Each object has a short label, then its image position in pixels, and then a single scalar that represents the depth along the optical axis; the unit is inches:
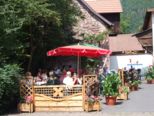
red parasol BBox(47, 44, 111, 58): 903.1
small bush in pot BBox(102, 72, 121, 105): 770.2
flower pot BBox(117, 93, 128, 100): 850.1
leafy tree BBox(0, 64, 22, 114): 706.2
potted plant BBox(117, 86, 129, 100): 844.6
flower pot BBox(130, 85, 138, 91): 1053.2
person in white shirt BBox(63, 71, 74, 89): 781.0
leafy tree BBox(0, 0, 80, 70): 780.6
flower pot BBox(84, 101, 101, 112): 711.1
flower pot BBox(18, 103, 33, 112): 718.5
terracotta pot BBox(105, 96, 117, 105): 777.6
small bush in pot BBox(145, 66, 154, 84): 1316.4
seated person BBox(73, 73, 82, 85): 838.7
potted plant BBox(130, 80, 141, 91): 1053.9
